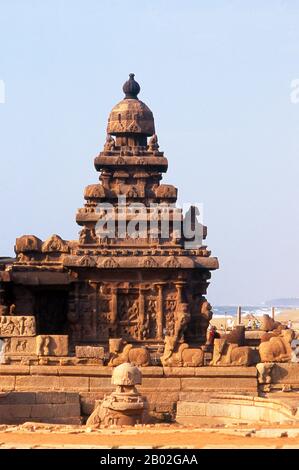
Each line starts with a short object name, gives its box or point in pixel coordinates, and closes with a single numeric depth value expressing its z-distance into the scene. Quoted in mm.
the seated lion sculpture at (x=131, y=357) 41219
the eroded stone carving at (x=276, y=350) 41344
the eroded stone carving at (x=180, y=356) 41156
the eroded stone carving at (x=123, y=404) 34281
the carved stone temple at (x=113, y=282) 52938
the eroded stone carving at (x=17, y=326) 43250
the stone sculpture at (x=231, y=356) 41250
